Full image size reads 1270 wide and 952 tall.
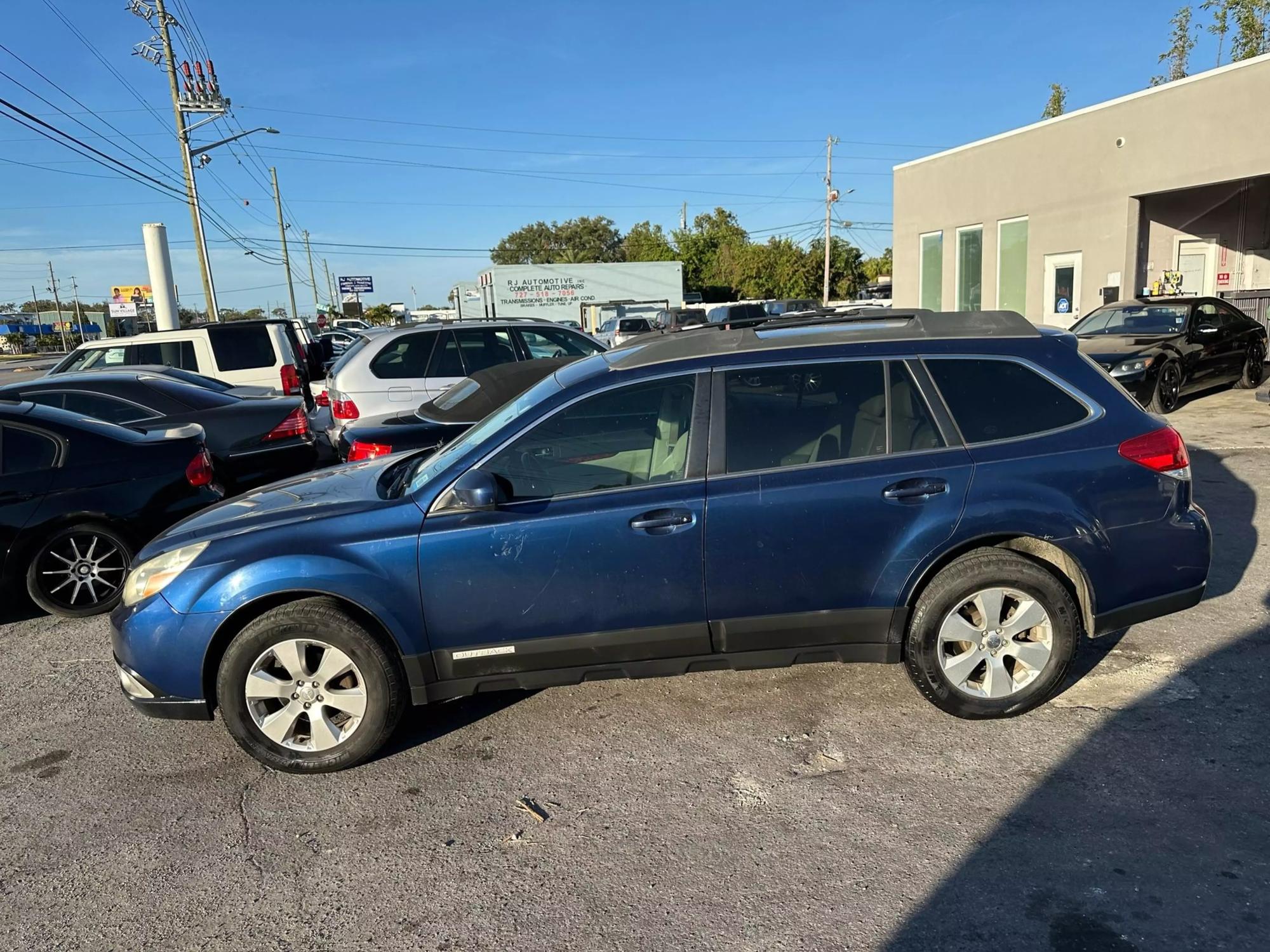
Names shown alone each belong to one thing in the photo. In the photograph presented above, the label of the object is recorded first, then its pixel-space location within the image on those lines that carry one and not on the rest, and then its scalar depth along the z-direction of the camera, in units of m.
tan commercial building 15.68
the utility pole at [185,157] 27.16
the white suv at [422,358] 8.64
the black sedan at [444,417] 6.12
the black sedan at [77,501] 5.62
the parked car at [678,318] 29.67
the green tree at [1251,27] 31.27
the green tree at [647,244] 75.19
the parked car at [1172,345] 11.37
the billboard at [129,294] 45.46
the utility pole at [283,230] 56.78
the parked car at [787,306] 30.42
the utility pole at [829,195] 49.12
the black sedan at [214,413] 7.95
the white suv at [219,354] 11.96
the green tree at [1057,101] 46.34
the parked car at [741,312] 29.01
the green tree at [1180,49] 38.50
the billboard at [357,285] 67.31
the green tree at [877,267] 81.88
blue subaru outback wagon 3.55
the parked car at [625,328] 27.43
